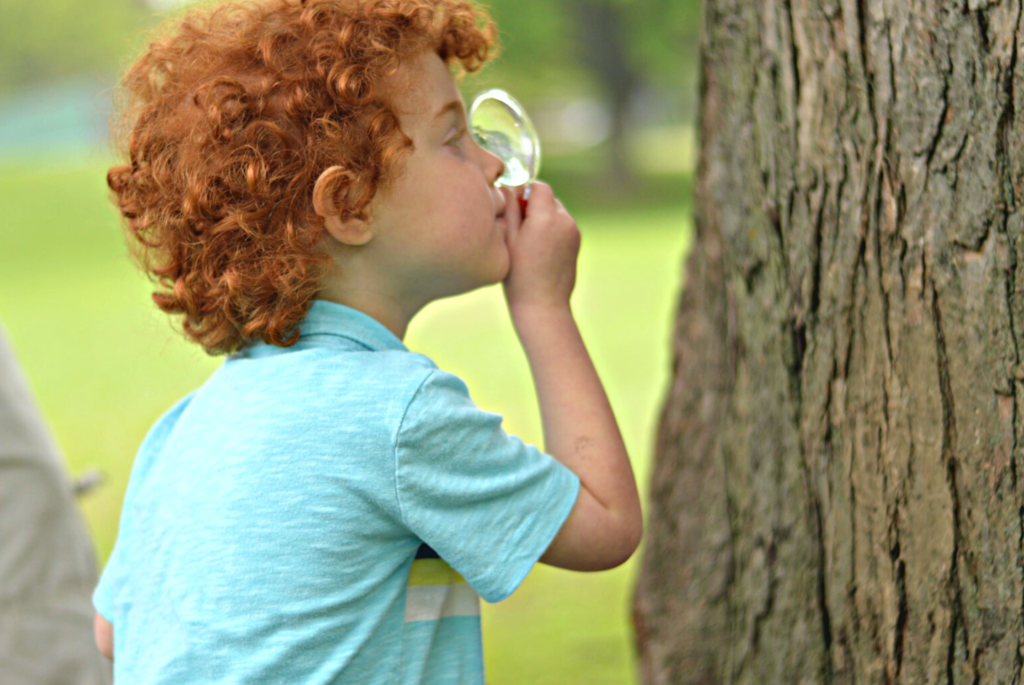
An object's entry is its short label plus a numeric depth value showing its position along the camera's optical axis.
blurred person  2.98
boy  2.66
